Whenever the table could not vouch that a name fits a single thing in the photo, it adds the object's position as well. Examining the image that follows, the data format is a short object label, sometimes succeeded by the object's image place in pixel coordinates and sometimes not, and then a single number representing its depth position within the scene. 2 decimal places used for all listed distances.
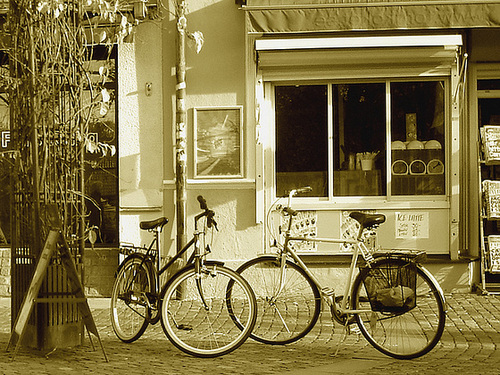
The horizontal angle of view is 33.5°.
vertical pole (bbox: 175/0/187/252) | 9.86
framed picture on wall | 9.98
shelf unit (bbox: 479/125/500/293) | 9.70
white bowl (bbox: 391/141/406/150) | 10.06
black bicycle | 6.40
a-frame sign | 6.23
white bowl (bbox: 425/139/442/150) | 10.04
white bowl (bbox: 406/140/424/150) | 10.05
